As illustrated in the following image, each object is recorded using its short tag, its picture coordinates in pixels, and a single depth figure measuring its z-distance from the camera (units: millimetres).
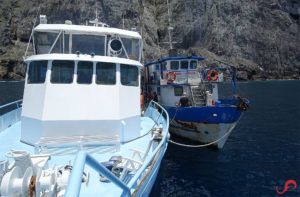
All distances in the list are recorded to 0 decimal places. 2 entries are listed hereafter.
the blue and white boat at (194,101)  14188
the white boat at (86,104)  6227
